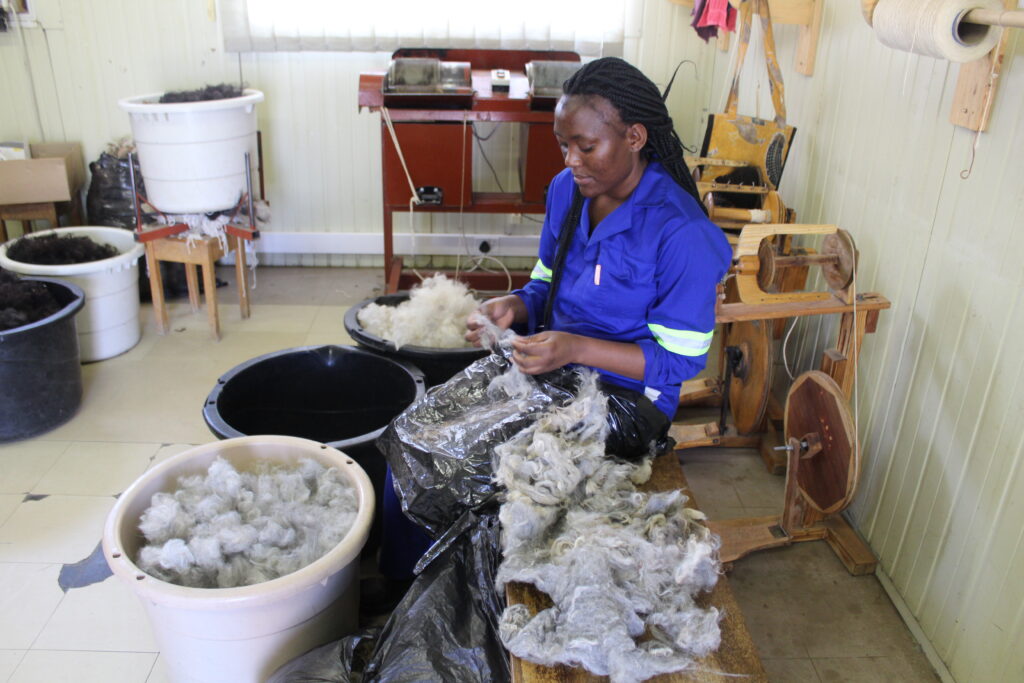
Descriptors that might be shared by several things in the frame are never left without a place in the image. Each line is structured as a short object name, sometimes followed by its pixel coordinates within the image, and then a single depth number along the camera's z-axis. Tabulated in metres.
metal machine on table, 3.00
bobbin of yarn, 1.44
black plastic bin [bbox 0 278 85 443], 2.45
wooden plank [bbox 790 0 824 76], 2.51
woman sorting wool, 1.50
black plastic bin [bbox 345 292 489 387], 2.23
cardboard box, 3.42
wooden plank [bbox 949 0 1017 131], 1.60
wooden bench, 1.15
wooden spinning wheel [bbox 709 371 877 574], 1.87
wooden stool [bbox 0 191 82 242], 3.50
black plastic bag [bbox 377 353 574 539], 1.54
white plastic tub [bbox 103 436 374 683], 1.36
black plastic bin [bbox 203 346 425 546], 2.13
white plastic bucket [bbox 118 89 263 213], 2.93
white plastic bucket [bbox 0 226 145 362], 2.92
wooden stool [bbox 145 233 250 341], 3.17
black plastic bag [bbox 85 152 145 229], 3.57
